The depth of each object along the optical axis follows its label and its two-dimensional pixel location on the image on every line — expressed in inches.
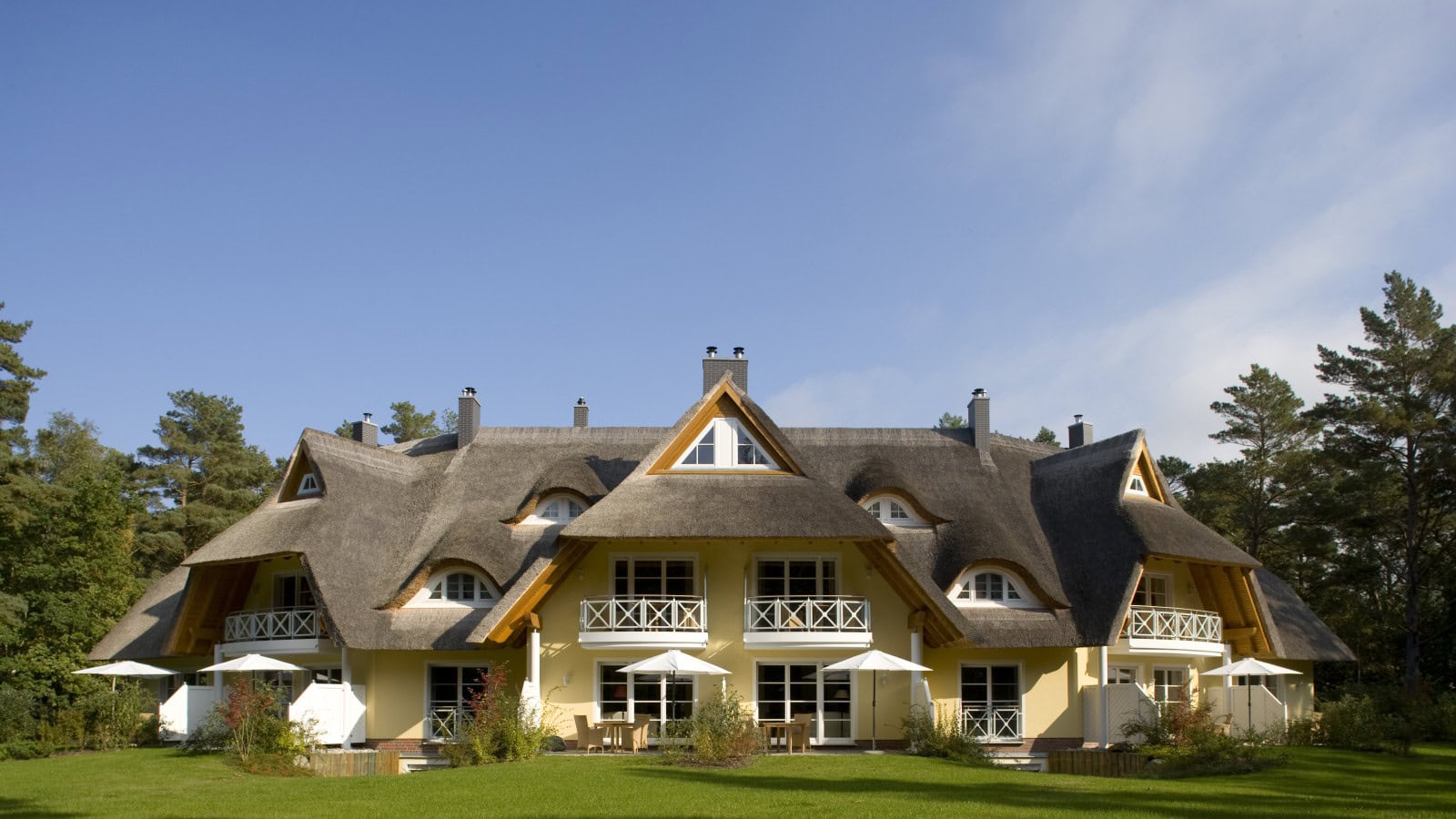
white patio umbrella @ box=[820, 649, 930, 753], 898.1
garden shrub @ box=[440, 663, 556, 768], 828.0
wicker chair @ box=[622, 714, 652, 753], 910.4
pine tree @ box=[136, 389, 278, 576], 1796.3
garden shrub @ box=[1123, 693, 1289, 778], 766.5
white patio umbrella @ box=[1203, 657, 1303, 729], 1004.1
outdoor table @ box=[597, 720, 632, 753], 910.4
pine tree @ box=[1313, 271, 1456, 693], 1331.2
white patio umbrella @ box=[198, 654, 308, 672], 951.6
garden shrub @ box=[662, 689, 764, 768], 783.1
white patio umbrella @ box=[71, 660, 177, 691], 1021.8
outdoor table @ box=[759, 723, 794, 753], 899.4
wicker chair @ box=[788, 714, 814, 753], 904.9
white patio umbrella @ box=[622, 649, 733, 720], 888.3
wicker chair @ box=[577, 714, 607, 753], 903.7
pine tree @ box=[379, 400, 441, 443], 2180.1
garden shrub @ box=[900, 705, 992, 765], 864.9
